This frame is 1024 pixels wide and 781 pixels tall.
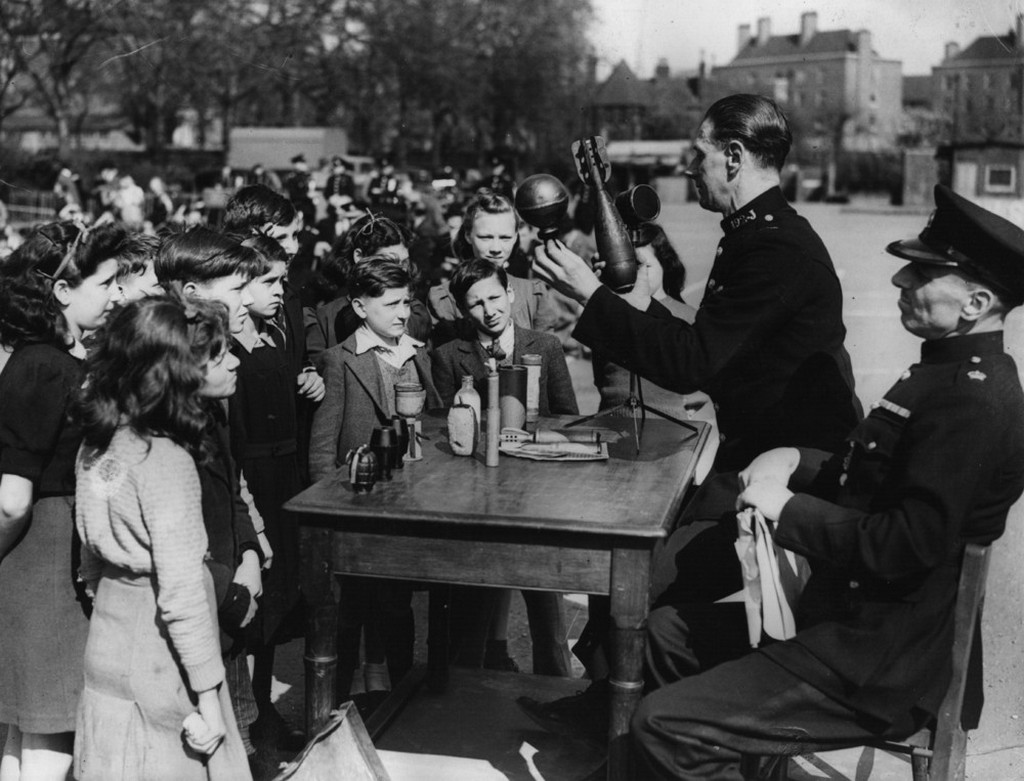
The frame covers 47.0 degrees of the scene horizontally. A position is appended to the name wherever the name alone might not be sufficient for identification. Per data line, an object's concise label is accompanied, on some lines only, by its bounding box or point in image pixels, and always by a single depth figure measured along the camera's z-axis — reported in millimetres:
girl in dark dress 3143
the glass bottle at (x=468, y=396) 3609
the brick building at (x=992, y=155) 26641
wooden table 2922
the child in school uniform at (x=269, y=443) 4012
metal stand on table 3993
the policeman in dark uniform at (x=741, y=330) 3352
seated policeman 2746
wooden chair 2787
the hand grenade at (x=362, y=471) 3156
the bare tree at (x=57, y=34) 16750
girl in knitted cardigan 2725
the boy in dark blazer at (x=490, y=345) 4578
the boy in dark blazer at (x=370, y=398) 4215
